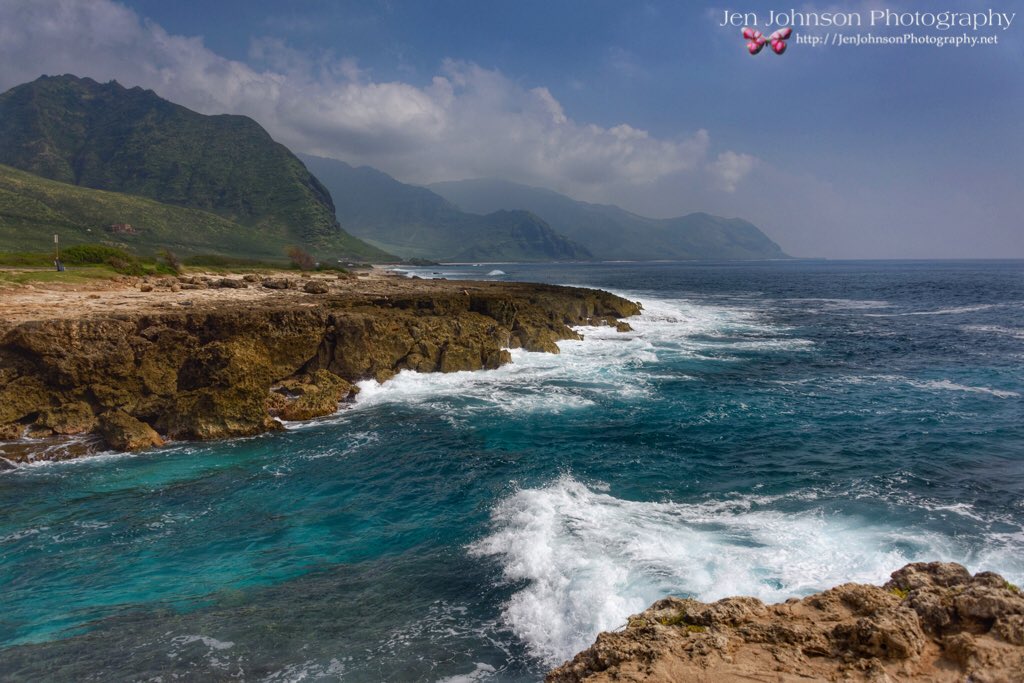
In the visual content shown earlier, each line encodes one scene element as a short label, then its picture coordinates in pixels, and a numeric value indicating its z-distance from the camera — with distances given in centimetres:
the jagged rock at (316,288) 4333
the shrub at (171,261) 5980
